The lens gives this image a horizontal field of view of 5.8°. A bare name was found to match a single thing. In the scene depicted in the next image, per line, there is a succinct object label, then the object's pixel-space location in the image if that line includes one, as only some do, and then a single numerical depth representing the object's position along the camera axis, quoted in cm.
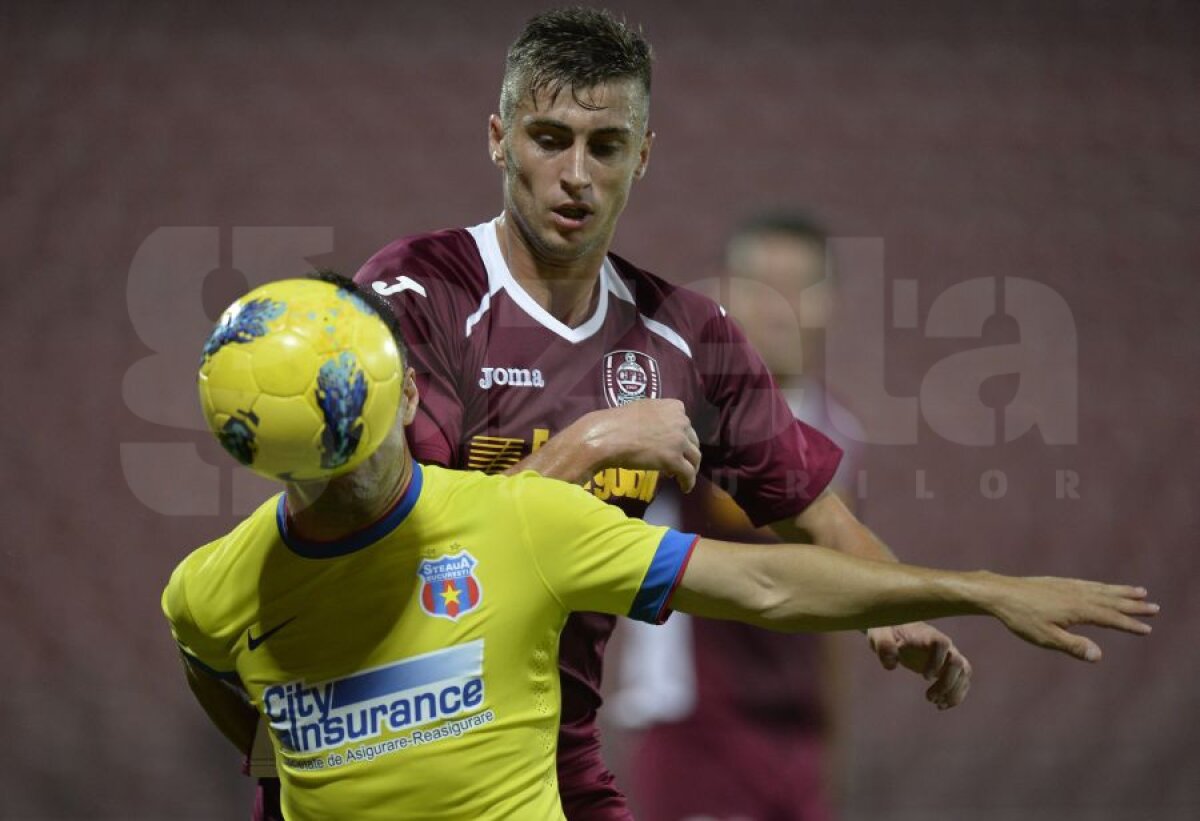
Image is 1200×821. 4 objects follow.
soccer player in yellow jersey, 1394
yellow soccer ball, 1376
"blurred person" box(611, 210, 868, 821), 1648
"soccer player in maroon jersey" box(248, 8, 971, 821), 1445
